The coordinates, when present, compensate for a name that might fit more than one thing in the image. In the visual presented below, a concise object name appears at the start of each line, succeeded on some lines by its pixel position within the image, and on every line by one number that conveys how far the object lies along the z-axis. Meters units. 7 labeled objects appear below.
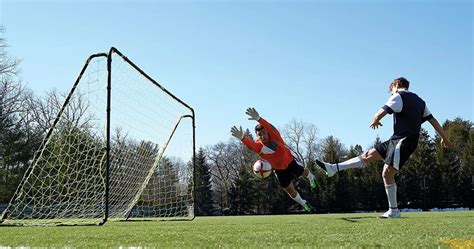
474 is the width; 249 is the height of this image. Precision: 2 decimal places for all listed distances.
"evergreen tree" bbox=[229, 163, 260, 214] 50.72
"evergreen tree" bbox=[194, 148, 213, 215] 49.94
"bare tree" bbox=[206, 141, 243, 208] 57.97
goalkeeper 8.61
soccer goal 8.84
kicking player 6.86
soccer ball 8.46
